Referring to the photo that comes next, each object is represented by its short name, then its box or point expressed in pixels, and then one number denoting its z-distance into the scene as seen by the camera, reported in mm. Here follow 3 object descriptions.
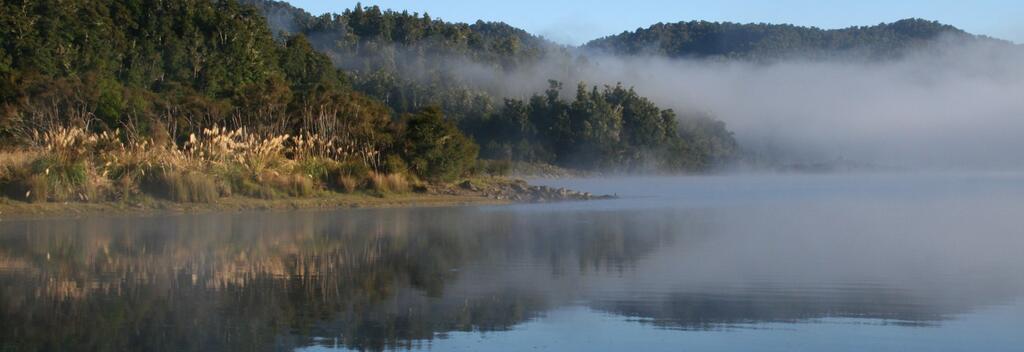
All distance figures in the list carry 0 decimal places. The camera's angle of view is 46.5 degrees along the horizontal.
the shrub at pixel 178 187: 24641
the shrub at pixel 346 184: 28438
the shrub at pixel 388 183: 29047
